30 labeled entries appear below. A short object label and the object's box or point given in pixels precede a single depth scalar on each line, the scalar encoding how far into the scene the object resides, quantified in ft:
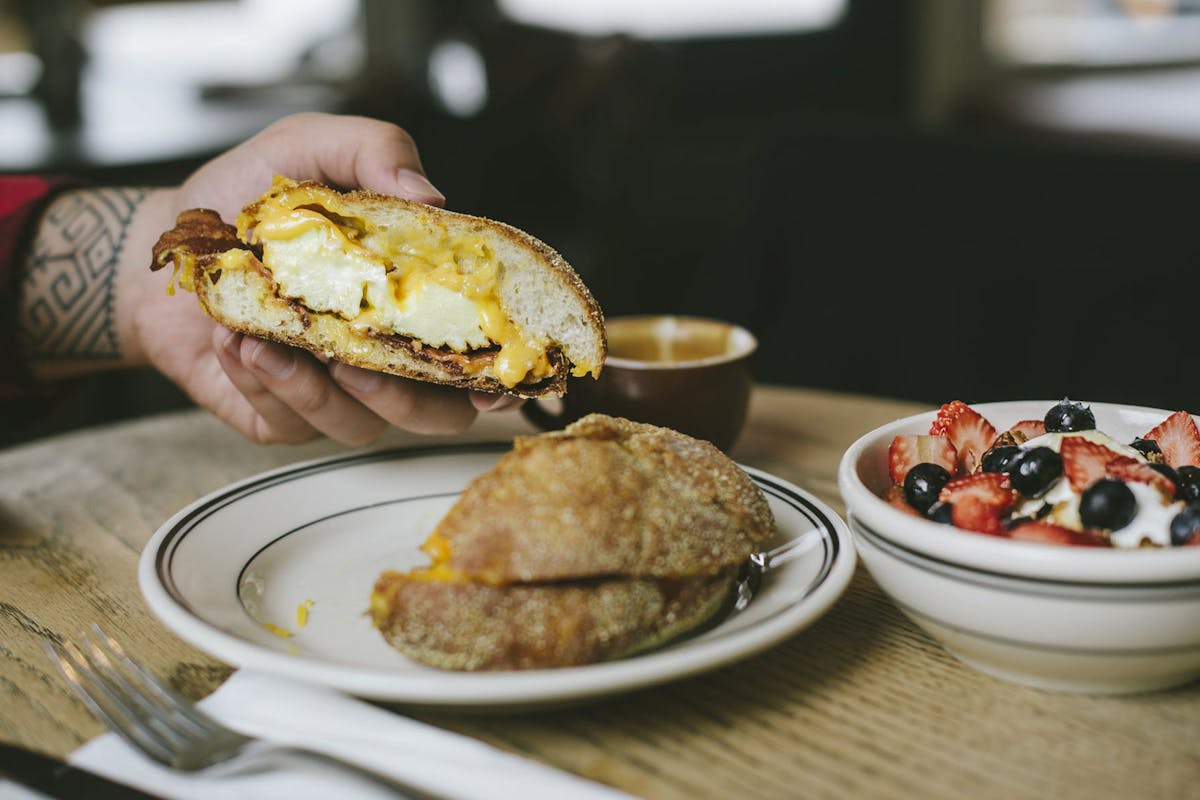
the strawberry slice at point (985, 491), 1.08
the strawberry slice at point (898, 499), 1.11
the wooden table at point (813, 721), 0.98
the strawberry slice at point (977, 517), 1.07
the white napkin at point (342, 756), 0.96
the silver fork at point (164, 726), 0.97
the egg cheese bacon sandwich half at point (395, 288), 1.36
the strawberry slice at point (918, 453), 1.16
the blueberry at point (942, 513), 1.08
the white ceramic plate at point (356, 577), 0.99
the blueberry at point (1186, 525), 1.03
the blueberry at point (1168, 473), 1.07
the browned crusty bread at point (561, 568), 1.03
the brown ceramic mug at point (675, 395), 1.42
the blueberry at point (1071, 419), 1.16
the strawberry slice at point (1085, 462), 1.07
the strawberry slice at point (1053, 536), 1.03
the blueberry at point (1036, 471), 1.08
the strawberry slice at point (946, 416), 1.19
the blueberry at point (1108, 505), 1.04
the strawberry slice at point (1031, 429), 1.18
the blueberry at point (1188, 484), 1.06
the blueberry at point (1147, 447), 1.13
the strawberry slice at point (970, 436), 1.17
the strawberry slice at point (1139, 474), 1.05
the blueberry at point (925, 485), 1.11
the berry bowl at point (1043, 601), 0.99
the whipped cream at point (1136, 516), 1.04
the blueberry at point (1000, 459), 1.10
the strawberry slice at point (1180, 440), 1.13
